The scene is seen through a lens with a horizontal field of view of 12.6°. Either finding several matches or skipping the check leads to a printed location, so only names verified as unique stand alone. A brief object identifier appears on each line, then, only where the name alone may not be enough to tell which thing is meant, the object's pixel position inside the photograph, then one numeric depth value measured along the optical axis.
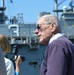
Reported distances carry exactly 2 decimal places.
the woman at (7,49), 3.74
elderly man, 2.88
